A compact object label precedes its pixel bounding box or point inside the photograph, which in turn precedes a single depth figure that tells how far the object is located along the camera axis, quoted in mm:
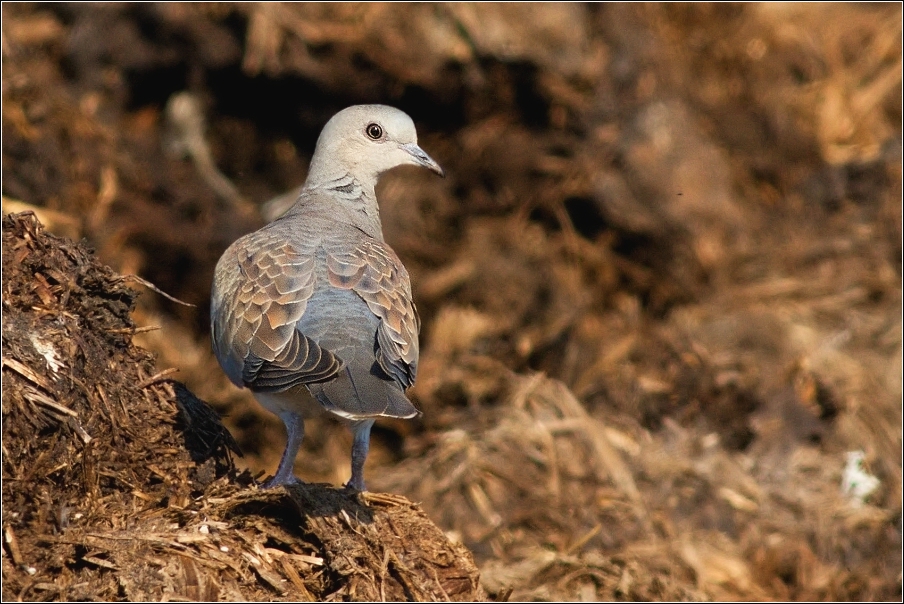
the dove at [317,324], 9336
